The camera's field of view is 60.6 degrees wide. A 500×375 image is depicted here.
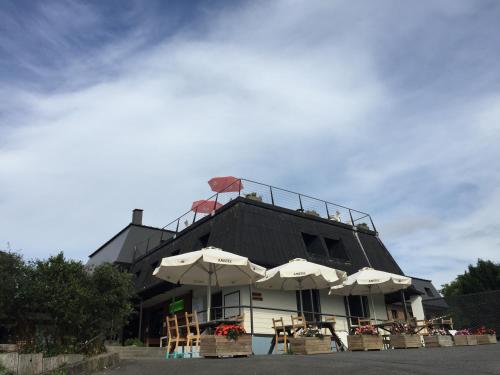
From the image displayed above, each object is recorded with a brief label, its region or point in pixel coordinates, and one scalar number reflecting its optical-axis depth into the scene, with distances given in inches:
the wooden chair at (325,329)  448.3
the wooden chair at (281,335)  436.5
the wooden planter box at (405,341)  478.0
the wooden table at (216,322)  378.0
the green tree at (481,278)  1147.9
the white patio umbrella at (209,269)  446.6
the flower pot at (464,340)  529.7
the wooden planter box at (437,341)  510.0
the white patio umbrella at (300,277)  489.1
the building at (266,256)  584.4
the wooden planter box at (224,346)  354.3
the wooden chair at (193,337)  411.4
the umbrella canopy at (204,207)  776.9
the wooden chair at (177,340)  442.9
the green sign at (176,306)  687.7
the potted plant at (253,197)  682.0
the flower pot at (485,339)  551.5
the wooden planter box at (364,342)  442.9
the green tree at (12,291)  453.7
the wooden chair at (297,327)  422.0
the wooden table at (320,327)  438.1
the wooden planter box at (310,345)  387.2
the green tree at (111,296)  445.1
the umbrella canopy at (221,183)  764.6
